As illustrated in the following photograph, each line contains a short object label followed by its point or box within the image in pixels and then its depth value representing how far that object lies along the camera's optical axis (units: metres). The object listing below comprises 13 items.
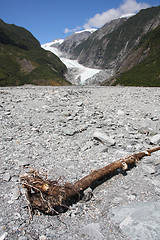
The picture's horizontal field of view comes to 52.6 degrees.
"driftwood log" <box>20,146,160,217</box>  4.30
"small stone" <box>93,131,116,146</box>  8.02
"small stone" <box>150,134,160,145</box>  8.05
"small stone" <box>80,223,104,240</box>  3.82
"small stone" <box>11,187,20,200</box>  4.72
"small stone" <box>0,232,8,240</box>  3.57
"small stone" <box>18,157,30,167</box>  6.25
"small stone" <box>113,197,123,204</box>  4.92
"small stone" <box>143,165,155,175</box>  6.07
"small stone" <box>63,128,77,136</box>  9.15
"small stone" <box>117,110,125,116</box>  12.52
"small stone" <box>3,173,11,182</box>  5.37
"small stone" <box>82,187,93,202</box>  4.89
